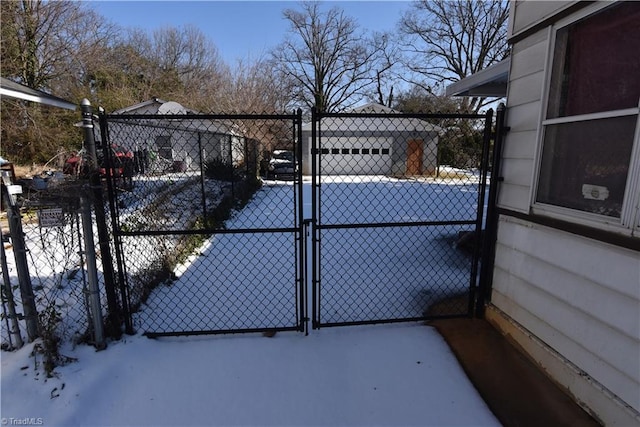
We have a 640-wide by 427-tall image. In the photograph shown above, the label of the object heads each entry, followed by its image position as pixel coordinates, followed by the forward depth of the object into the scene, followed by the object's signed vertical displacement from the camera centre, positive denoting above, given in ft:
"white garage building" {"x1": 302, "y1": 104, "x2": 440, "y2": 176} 49.70 +1.41
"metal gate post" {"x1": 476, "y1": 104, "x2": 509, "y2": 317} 8.82 -1.80
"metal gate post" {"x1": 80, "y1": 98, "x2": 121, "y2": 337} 7.74 -1.70
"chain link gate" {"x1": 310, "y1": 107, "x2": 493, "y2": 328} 9.71 -4.73
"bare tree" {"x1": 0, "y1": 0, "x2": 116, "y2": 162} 44.14 +13.75
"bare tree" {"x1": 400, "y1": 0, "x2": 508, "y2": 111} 89.35 +34.70
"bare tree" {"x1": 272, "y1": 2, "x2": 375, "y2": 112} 110.83 +32.68
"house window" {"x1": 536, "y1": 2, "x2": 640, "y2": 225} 5.83 +0.79
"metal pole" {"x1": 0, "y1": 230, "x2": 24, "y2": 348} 7.46 -3.39
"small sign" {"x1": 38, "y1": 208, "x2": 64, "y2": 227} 7.48 -1.35
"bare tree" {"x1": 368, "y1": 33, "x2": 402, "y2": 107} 111.75 +27.98
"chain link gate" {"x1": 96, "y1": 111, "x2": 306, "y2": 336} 9.14 -4.59
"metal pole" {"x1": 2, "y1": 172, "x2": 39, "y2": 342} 7.48 -2.37
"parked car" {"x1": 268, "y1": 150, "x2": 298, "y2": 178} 47.23 -0.76
